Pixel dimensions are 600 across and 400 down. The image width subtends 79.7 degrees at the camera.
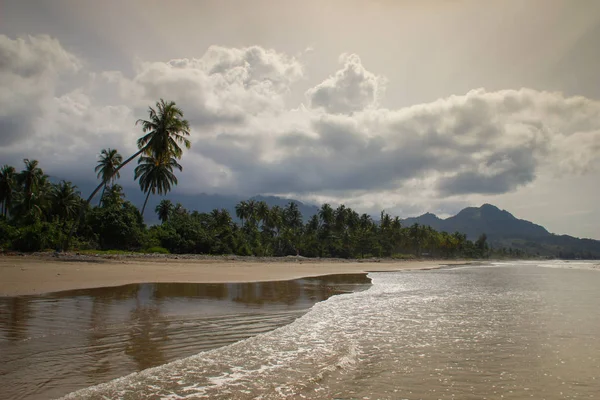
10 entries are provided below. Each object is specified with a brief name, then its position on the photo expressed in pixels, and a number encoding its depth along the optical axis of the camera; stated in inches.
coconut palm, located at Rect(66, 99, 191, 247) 1378.0
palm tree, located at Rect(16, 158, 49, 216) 1813.5
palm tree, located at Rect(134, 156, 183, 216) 1819.0
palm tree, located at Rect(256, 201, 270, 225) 3609.7
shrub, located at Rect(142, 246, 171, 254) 1626.6
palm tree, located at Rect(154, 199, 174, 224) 3270.2
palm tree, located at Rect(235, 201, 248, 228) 3752.5
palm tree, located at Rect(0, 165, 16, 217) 1881.2
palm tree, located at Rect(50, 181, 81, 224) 2020.2
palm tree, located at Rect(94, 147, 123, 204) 2082.9
